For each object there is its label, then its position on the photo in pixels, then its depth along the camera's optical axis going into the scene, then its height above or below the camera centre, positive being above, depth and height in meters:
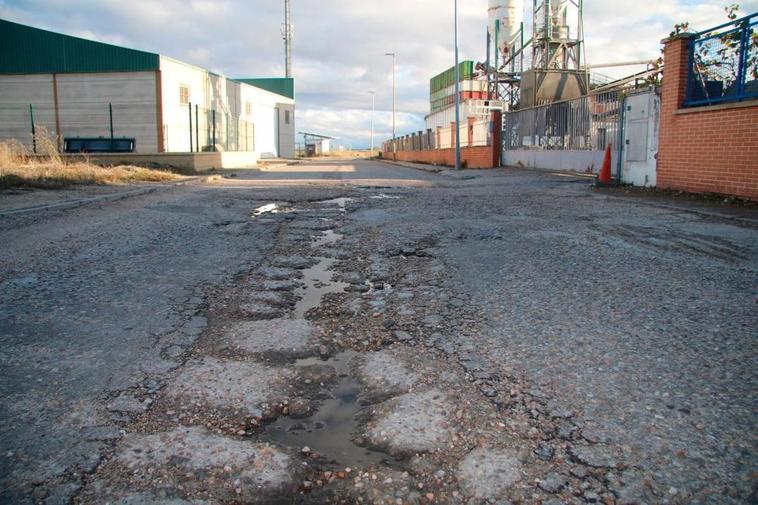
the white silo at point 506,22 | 41.16 +10.45
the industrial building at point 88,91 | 28.28 +3.97
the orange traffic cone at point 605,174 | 13.12 -0.06
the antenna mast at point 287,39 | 52.27 +12.43
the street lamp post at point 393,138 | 54.45 +3.20
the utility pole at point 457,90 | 25.58 +3.64
